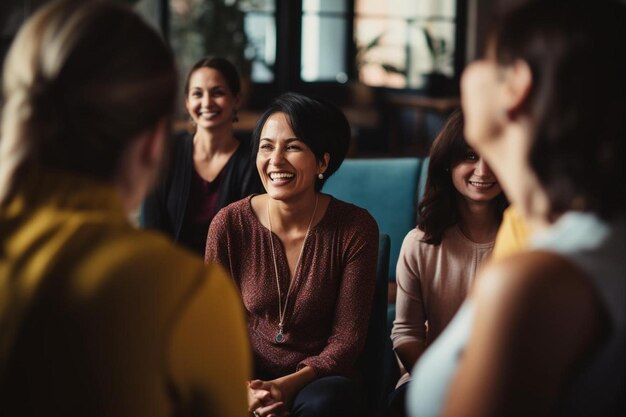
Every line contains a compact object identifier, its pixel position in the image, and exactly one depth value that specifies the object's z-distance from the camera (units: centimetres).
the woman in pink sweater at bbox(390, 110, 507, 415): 203
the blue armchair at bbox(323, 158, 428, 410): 294
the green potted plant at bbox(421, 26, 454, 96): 820
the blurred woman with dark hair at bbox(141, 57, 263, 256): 301
